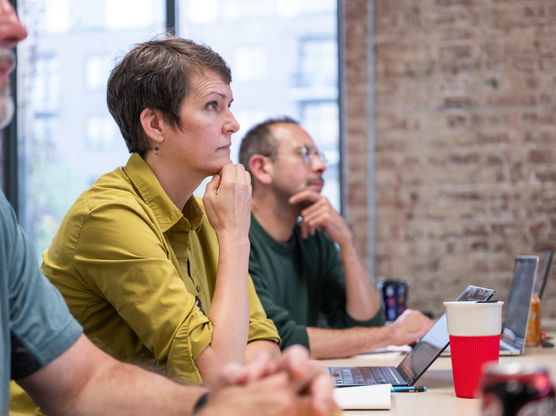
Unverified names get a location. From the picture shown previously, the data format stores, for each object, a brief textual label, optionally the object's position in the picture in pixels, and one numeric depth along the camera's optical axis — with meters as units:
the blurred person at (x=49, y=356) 1.15
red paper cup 1.41
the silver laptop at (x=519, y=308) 2.10
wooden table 1.34
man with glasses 2.67
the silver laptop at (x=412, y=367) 1.56
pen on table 1.53
